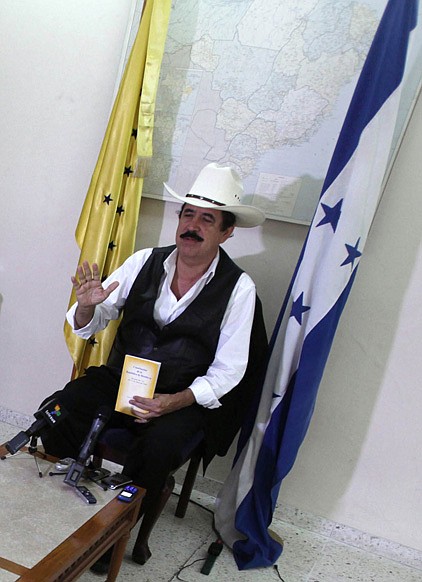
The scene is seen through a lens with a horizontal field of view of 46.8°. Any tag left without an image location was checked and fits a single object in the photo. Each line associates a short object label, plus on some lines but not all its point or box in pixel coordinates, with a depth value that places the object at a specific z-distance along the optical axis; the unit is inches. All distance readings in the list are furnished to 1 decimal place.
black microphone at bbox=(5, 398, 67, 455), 54.8
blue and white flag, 65.2
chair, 65.4
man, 68.8
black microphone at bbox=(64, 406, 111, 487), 53.2
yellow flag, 78.9
